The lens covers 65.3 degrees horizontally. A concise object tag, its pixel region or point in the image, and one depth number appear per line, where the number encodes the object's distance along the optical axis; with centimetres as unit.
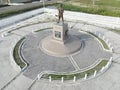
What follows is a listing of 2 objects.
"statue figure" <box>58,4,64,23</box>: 1187
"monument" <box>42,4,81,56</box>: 1169
